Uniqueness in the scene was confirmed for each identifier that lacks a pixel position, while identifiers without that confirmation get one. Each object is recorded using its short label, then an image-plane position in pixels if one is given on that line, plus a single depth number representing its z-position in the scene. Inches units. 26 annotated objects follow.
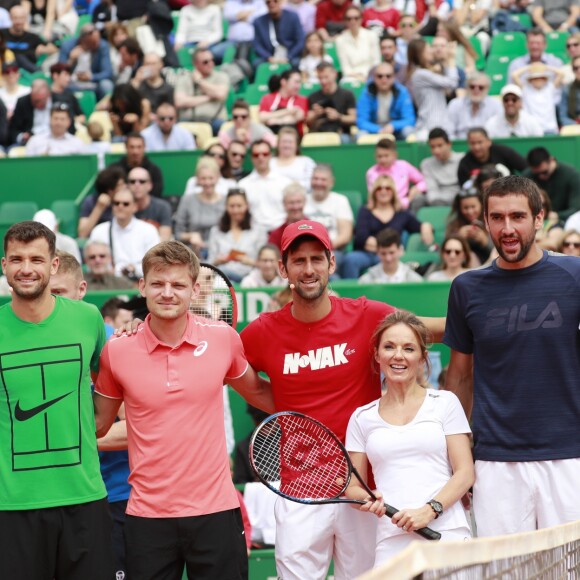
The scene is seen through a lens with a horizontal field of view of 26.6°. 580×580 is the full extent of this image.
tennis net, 119.5
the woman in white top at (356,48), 634.8
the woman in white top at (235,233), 472.4
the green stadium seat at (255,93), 635.5
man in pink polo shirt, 197.2
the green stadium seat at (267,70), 650.2
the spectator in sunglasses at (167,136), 549.0
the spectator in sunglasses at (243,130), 541.0
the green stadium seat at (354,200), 506.4
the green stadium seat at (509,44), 661.3
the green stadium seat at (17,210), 513.7
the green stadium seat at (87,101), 652.1
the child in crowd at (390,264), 421.4
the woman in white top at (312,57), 629.9
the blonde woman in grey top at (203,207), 490.9
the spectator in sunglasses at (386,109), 563.5
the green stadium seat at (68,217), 514.6
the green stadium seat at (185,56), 679.1
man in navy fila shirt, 202.1
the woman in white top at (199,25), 687.7
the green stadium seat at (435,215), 489.7
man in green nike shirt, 194.4
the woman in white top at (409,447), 199.5
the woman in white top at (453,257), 413.7
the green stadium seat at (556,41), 655.1
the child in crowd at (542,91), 567.5
